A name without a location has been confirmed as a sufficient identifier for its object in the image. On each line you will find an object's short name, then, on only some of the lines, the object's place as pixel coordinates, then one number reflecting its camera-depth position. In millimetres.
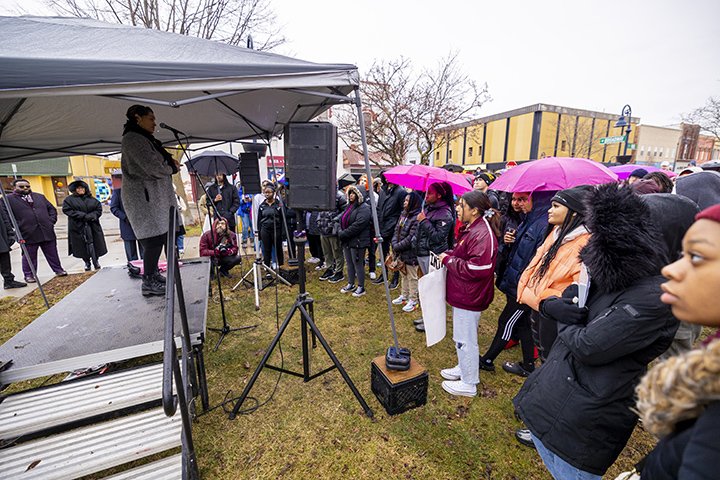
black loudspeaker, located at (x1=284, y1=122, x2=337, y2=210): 2787
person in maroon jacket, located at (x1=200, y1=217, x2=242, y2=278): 6090
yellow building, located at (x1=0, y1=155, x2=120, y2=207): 23719
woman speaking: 3041
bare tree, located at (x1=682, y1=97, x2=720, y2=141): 16828
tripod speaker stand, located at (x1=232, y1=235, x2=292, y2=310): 5273
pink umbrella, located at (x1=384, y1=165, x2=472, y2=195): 4285
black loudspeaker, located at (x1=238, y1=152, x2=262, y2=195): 5015
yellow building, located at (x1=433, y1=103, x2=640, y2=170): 30562
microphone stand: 4340
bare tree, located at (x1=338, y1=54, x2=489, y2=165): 11773
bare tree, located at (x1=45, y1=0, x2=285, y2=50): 11203
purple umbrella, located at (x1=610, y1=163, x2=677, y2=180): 6684
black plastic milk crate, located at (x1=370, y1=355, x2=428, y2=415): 2916
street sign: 12433
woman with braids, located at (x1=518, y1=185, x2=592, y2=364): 2074
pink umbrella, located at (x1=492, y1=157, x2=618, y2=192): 3018
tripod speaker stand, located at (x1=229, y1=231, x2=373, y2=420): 2896
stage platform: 2508
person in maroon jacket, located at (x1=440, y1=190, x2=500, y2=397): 2951
